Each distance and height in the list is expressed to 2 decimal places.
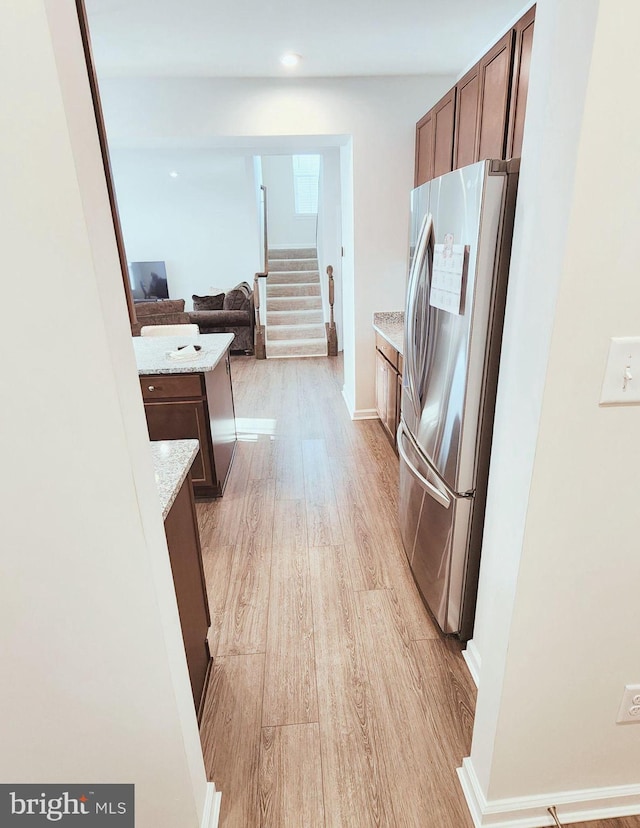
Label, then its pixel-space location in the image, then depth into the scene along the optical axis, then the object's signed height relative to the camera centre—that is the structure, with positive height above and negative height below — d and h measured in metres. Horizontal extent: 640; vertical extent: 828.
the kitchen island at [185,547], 1.35 -0.89
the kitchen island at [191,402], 2.68 -0.84
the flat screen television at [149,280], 8.52 -0.50
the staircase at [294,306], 6.61 -0.86
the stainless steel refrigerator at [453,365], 1.41 -0.40
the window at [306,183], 9.81 +1.30
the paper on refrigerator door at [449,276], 1.49 -0.10
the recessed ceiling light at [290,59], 2.89 +1.12
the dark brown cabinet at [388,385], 3.20 -0.96
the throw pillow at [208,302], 7.21 -0.75
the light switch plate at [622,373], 0.88 -0.24
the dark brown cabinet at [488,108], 1.78 +0.59
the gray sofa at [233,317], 6.58 -0.89
